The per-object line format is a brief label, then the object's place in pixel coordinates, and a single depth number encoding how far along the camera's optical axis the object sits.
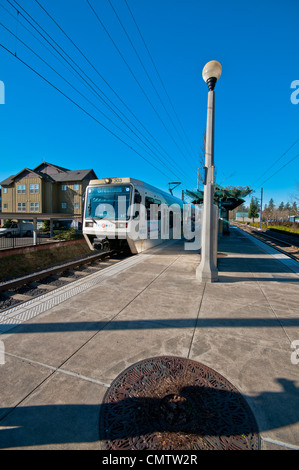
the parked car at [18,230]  22.95
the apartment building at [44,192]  31.80
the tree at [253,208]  64.50
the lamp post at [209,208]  5.61
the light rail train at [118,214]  8.32
